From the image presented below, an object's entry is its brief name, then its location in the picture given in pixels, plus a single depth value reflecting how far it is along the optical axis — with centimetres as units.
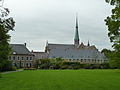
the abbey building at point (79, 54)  7601
